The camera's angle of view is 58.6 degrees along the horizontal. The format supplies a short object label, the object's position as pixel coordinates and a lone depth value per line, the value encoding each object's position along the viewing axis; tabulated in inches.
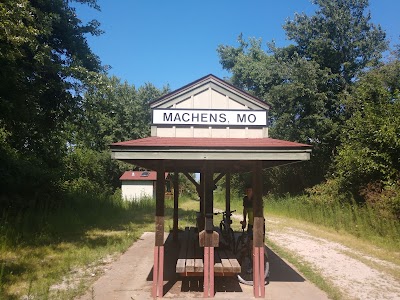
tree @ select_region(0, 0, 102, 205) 418.6
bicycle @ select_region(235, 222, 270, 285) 263.0
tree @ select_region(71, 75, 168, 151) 1566.2
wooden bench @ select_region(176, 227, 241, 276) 226.4
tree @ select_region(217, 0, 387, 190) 956.0
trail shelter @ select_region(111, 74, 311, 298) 213.6
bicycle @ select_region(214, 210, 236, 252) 344.2
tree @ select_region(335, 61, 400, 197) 558.6
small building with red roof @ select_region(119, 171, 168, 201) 1331.2
